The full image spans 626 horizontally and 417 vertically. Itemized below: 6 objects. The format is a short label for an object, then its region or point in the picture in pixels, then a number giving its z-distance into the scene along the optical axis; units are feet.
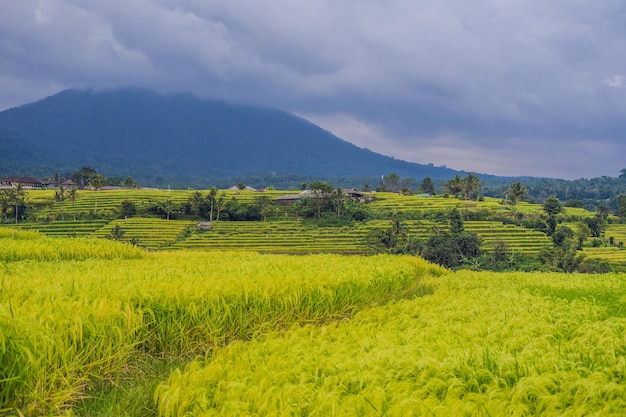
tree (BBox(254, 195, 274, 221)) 288.10
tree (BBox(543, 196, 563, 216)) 277.44
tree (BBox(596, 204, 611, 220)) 276.41
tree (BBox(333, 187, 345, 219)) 288.55
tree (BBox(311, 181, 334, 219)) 294.95
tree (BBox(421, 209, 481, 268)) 202.08
